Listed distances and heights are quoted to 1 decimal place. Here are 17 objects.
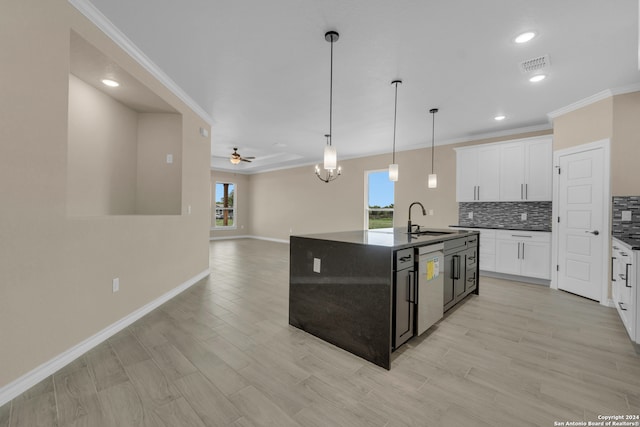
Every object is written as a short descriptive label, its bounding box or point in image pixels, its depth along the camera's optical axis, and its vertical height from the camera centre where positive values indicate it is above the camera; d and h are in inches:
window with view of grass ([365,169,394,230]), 278.5 +13.4
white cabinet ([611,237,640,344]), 88.1 -26.8
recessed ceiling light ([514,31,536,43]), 90.4 +62.0
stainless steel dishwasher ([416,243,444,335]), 90.0 -26.2
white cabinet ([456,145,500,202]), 193.0 +30.5
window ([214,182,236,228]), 400.5 +8.7
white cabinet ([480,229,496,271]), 187.5 -25.9
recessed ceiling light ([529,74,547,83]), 118.7 +62.3
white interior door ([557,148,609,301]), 137.4 -4.6
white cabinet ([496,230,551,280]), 167.6 -26.0
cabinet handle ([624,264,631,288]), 94.0 -21.8
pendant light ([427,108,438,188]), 160.1 +60.9
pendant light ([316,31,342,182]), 104.4 +21.4
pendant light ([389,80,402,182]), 138.1 +21.4
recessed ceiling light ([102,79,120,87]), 106.9 +52.1
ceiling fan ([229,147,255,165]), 254.2 +50.8
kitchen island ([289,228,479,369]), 78.0 -24.8
